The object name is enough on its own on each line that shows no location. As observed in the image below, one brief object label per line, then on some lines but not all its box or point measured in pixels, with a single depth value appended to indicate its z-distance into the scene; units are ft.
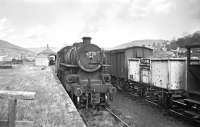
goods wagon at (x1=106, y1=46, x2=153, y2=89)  51.65
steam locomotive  33.65
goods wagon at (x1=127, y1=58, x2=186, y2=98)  33.35
